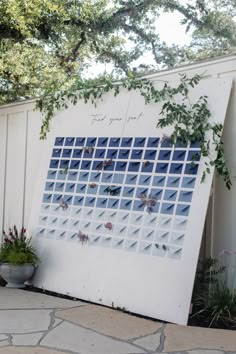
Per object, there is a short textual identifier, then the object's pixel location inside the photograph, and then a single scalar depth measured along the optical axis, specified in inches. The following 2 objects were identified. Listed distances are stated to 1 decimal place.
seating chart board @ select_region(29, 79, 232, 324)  173.5
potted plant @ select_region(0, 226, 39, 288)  213.8
